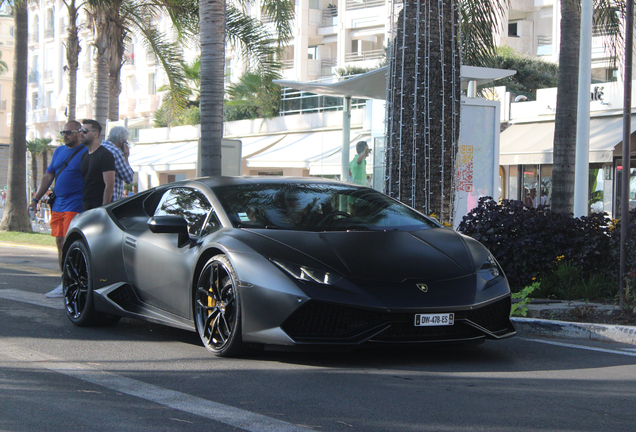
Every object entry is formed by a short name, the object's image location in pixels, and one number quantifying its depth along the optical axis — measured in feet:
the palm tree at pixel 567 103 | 44.21
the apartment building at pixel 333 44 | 136.77
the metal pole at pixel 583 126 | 46.52
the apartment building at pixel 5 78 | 265.99
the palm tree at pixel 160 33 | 64.23
